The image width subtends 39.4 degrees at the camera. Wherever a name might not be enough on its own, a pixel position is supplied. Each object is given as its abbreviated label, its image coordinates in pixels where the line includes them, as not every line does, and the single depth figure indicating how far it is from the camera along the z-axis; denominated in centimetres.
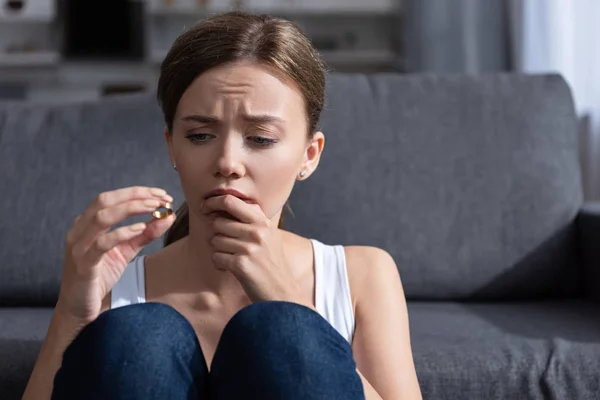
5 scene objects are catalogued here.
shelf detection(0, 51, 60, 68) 540
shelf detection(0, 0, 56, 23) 537
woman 95
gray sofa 184
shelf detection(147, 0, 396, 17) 548
